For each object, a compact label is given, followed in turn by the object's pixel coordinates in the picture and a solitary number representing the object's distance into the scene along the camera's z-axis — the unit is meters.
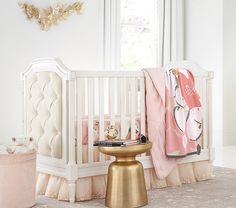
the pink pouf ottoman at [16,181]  2.30
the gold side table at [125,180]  2.33
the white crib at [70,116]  2.51
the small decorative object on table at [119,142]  2.37
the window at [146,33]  4.80
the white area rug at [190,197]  2.40
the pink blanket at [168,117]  2.82
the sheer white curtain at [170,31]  5.34
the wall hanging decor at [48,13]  4.07
